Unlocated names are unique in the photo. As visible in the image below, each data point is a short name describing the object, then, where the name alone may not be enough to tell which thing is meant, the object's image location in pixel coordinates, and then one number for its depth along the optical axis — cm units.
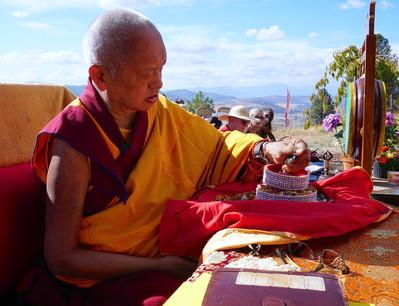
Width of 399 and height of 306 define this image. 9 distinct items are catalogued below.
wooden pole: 328
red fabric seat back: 171
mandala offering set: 166
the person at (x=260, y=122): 510
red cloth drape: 138
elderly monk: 150
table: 102
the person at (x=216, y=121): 630
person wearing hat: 531
